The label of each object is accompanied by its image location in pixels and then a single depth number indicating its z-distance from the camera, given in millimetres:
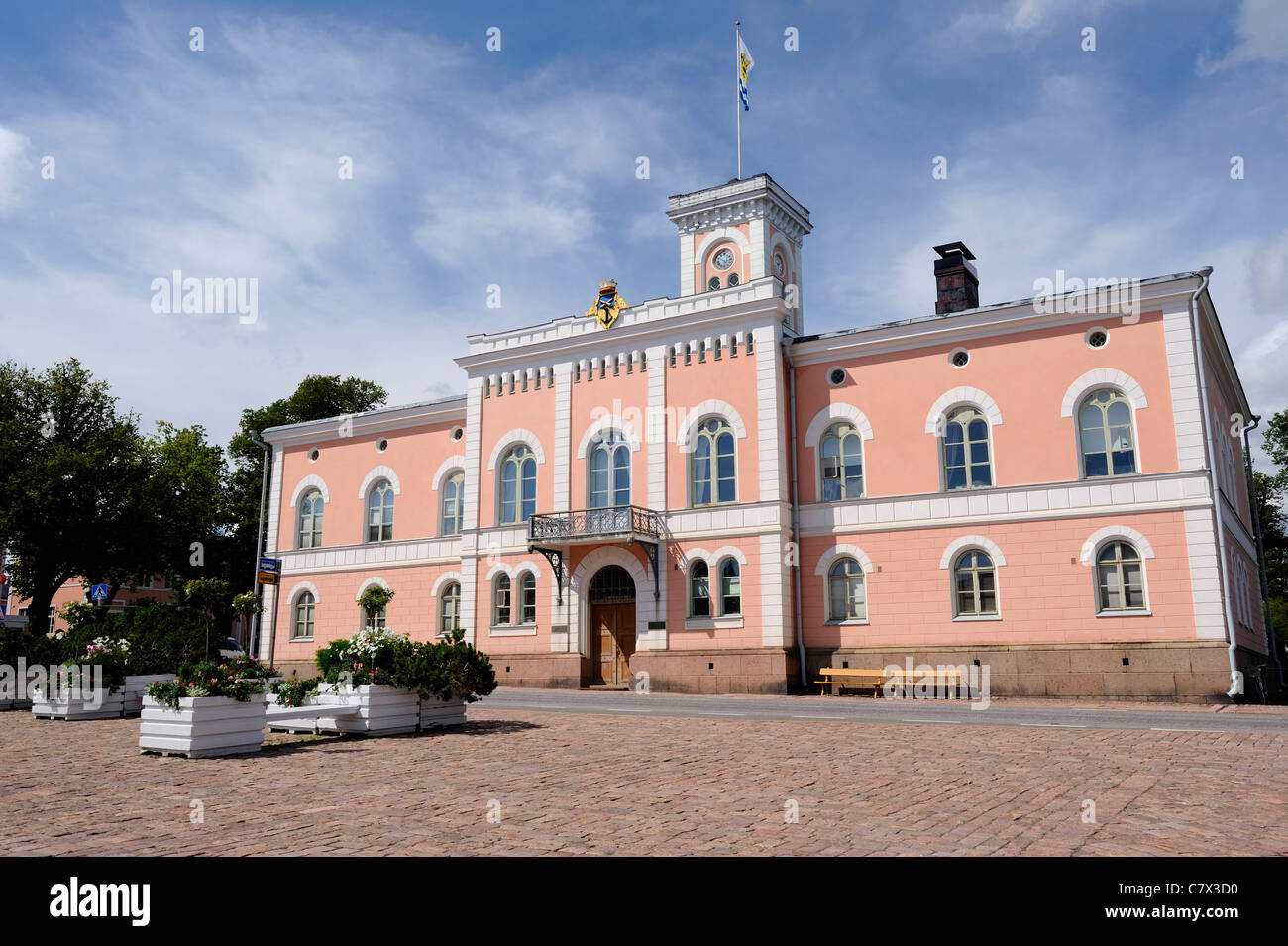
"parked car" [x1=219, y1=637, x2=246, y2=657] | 48931
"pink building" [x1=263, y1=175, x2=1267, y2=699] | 22766
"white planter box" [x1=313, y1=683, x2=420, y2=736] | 13688
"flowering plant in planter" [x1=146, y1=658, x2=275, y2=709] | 11758
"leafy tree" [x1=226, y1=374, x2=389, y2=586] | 48031
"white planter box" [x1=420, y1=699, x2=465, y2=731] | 14461
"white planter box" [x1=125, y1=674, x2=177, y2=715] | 17719
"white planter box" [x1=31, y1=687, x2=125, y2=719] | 16672
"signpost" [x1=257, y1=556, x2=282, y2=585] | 27828
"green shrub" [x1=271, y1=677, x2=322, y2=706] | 14156
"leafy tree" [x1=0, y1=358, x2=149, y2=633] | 34656
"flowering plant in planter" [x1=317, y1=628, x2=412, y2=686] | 13977
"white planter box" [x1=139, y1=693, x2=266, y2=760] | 11516
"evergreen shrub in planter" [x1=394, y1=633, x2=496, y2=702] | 14125
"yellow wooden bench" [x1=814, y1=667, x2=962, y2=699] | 23906
